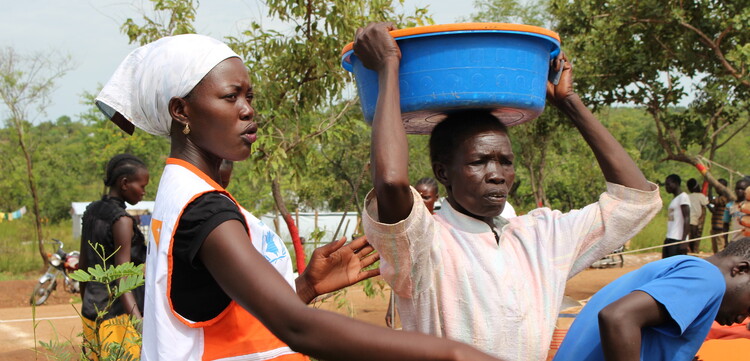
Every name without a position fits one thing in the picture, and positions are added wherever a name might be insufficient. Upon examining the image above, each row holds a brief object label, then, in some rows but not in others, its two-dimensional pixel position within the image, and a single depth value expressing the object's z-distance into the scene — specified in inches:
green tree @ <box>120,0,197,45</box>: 221.8
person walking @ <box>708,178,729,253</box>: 427.3
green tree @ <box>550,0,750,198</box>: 323.3
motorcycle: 334.1
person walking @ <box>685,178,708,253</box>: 445.1
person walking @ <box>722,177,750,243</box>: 316.7
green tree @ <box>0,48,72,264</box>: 494.3
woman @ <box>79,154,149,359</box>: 140.4
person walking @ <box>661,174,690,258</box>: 366.9
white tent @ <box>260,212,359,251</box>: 900.5
